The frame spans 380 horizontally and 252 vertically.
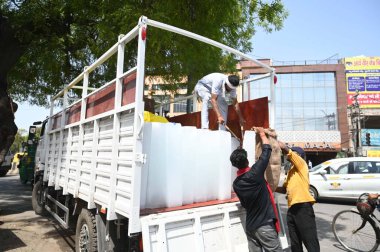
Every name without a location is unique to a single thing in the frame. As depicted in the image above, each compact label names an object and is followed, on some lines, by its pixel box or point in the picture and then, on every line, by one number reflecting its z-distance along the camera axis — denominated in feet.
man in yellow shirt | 11.66
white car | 31.99
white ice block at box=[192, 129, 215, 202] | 10.33
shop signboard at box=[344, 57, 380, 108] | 108.68
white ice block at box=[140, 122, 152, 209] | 8.86
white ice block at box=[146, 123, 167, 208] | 9.23
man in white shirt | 13.07
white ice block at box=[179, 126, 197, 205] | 9.90
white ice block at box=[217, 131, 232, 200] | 11.03
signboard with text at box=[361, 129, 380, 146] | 102.22
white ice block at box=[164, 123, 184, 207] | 9.52
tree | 16.40
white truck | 8.47
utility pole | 87.51
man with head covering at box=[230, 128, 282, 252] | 9.83
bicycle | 16.06
